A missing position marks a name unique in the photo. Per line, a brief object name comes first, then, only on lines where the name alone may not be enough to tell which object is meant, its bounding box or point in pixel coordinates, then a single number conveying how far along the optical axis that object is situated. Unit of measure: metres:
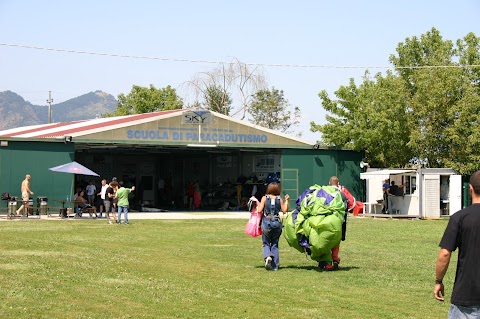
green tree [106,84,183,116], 70.56
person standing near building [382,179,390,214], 39.16
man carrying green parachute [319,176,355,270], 15.14
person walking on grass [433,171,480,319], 6.59
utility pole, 94.88
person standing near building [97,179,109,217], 33.08
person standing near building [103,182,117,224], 31.31
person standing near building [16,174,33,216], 33.28
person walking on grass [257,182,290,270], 15.09
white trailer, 37.62
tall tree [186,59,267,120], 61.97
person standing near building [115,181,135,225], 29.62
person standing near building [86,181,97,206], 38.09
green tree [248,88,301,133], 72.19
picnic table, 34.75
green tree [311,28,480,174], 41.38
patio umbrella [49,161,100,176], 35.06
